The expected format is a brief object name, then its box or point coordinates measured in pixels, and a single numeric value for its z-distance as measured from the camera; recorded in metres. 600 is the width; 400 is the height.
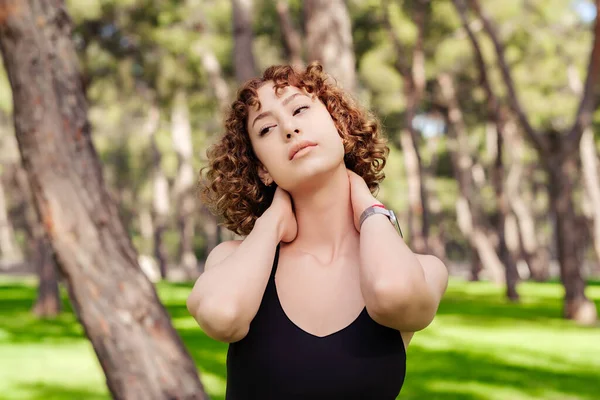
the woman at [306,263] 2.12
